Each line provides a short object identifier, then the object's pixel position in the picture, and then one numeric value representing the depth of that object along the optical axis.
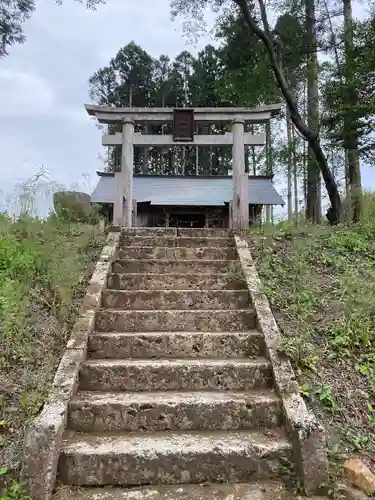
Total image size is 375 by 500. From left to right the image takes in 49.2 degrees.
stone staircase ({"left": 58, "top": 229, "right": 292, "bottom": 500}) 2.28
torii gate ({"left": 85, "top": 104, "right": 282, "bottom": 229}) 6.16
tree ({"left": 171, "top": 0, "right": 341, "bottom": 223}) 7.65
